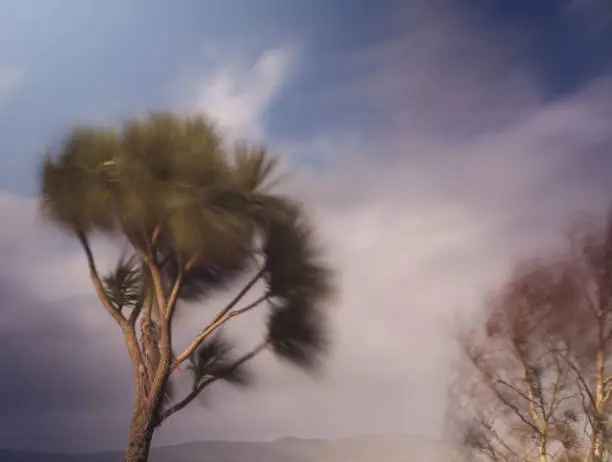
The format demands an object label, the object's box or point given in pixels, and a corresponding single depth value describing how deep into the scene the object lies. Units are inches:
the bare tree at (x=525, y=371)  207.6
